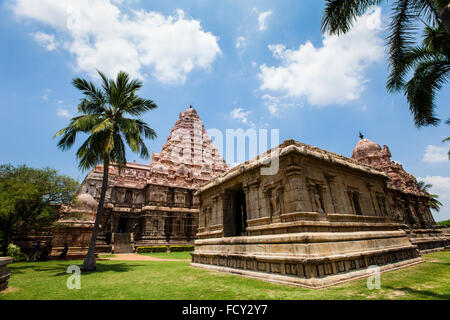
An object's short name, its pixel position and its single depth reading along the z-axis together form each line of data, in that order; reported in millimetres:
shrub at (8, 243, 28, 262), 16125
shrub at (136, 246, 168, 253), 27531
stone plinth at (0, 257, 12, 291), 6781
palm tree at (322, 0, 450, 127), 7602
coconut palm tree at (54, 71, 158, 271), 12758
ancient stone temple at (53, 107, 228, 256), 19219
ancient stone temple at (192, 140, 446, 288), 7223
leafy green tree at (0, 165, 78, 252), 14852
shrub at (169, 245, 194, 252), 29625
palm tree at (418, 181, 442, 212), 39281
